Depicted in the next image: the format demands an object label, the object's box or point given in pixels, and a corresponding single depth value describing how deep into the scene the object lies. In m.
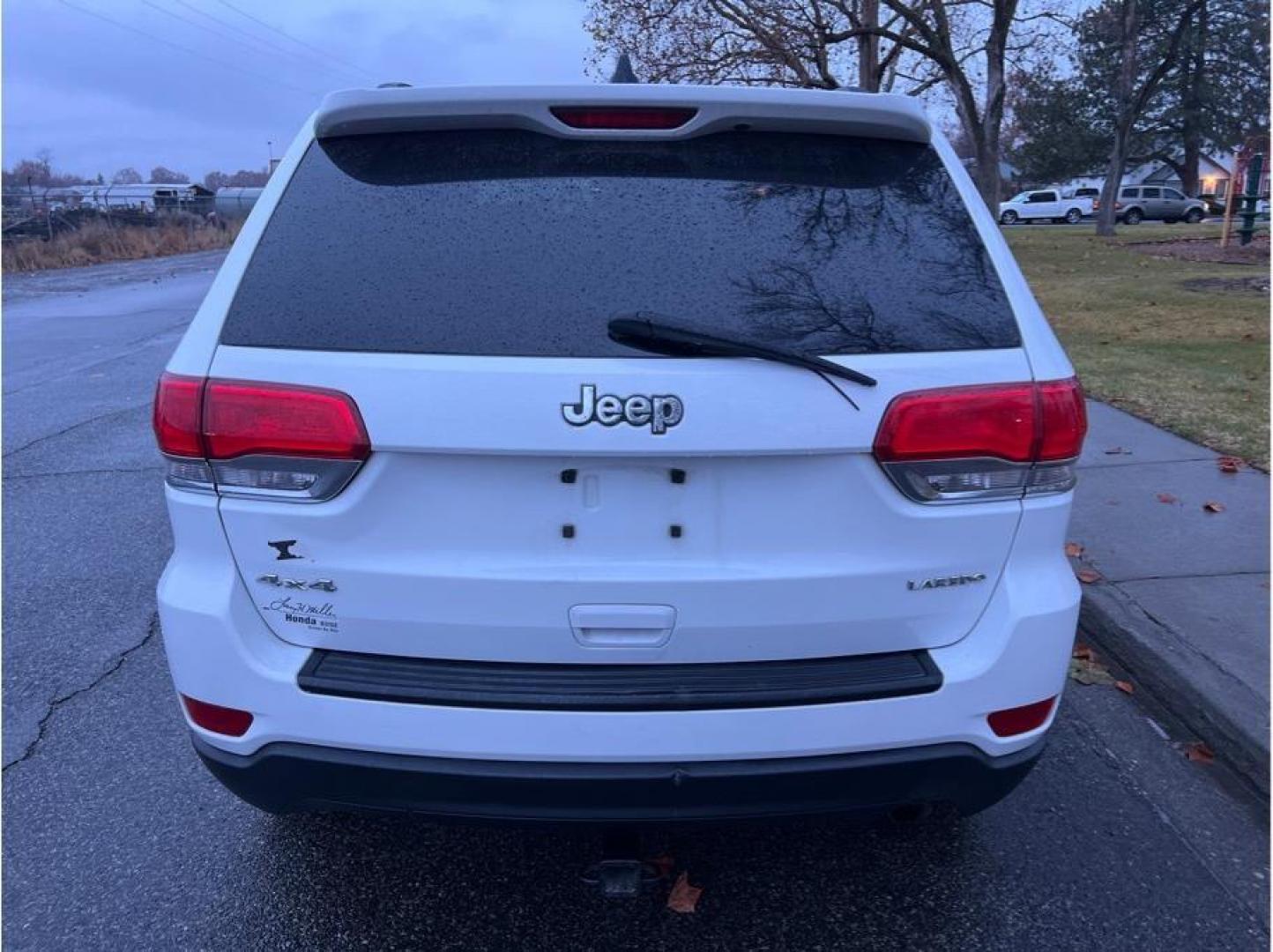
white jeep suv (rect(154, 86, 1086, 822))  2.05
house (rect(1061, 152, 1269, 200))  66.00
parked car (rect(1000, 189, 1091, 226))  56.34
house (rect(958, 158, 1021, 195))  73.75
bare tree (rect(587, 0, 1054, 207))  22.55
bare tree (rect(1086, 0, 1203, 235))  31.70
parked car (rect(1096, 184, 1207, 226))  50.31
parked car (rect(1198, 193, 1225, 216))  53.38
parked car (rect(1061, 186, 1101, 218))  56.34
